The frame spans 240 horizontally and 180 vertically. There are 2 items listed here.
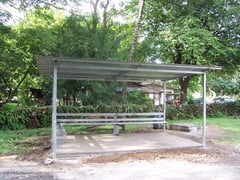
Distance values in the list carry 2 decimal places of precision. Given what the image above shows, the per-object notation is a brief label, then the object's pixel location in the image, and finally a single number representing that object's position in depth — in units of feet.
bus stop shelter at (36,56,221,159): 19.30
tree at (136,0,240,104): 44.65
